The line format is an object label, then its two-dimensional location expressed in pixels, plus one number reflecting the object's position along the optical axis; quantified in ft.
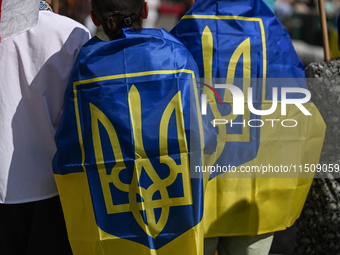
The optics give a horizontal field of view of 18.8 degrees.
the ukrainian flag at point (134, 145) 9.93
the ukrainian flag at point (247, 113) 10.36
